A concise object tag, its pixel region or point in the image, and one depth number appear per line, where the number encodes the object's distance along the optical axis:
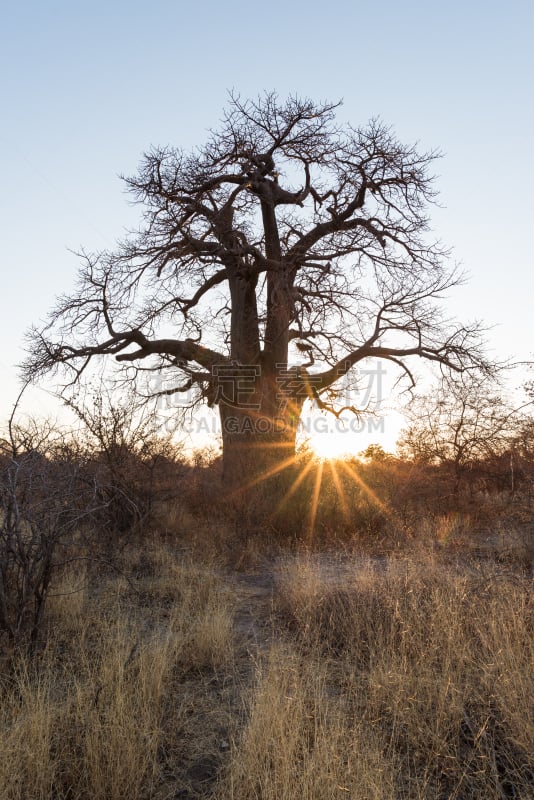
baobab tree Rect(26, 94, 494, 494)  8.91
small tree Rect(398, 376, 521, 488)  9.20
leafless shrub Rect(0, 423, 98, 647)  3.21
